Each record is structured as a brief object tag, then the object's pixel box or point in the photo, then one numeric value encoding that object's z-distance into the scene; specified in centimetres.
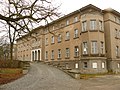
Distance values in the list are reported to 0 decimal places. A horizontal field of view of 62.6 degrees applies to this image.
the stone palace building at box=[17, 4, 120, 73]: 1652
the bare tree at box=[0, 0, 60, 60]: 705
